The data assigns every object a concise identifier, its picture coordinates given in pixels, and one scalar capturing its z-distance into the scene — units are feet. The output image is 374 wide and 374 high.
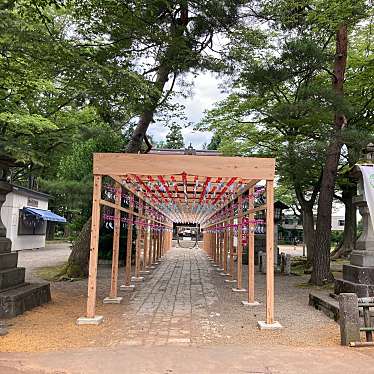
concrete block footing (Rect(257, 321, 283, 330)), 21.22
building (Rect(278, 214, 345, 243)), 160.19
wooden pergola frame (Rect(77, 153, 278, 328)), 21.79
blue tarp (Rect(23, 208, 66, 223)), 79.30
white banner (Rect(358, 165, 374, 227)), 24.66
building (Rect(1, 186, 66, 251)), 73.00
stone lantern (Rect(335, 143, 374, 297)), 24.53
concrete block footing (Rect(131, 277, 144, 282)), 39.47
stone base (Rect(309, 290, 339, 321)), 23.76
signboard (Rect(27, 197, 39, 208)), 81.50
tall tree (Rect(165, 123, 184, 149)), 147.54
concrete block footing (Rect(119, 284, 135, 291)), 33.60
